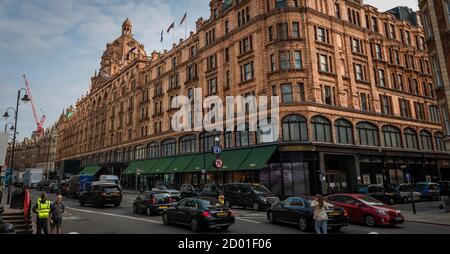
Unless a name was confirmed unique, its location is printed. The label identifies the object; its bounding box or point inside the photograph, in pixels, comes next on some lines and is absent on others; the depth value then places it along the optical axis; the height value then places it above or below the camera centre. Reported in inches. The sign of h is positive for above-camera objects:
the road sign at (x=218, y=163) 892.7 +51.9
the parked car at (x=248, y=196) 824.4 -46.2
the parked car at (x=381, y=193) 977.2 -55.8
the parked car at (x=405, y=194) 1034.2 -65.0
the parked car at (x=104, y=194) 912.3 -31.5
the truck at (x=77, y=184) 1332.4 +3.2
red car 547.8 -65.8
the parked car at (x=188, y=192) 1083.3 -38.9
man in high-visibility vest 455.2 -40.0
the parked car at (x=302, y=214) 487.8 -61.9
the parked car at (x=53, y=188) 1815.9 -16.8
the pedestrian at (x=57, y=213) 458.9 -42.2
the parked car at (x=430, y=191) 1146.7 -63.1
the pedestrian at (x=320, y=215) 405.7 -50.6
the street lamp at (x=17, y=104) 964.6 +274.4
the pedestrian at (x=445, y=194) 743.7 -50.7
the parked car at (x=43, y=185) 2081.4 +3.1
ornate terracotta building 1186.0 +392.9
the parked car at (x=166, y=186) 1225.6 -16.4
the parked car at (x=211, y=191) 1011.2 -35.2
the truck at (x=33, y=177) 2516.6 +73.2
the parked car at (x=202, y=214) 489.1 -56.1
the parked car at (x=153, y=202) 721.6 -48.4
